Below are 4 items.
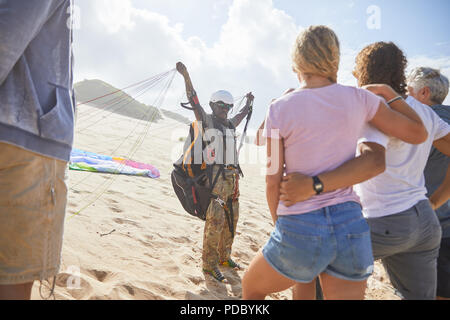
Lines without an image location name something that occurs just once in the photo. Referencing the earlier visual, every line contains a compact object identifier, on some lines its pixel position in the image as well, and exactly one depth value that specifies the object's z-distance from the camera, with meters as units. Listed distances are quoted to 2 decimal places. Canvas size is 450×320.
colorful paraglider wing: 7.73
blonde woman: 1.48
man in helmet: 3.81
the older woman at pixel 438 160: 2.45
